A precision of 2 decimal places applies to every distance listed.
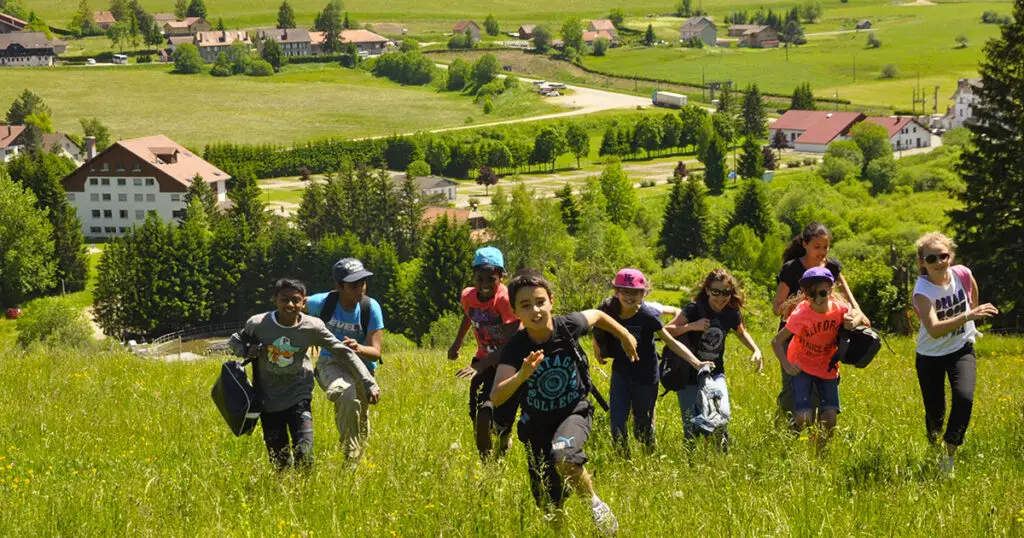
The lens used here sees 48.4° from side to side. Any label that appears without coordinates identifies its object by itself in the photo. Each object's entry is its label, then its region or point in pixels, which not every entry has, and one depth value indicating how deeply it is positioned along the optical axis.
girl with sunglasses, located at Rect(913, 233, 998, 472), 8.41
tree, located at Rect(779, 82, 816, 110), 167.12
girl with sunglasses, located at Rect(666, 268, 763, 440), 9.02
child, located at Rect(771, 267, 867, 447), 8.80
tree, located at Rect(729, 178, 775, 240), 100.56
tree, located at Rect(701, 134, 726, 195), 124.38
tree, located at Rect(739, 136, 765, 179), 125.94
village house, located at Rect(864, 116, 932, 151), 143.25
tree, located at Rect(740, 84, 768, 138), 157.75
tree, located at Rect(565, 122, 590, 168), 146.00
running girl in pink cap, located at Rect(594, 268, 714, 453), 8.51
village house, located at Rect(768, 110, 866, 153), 144.11
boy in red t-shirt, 9.39
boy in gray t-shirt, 8.41
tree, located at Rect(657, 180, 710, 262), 99.69
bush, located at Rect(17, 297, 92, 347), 59.28
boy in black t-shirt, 6.89
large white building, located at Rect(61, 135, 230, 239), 116.62
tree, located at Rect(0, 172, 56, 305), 87.56
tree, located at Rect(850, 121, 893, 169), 130.62
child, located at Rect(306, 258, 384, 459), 9.00
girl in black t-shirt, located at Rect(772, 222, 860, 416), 9.64
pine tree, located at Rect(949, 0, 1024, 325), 40.19
